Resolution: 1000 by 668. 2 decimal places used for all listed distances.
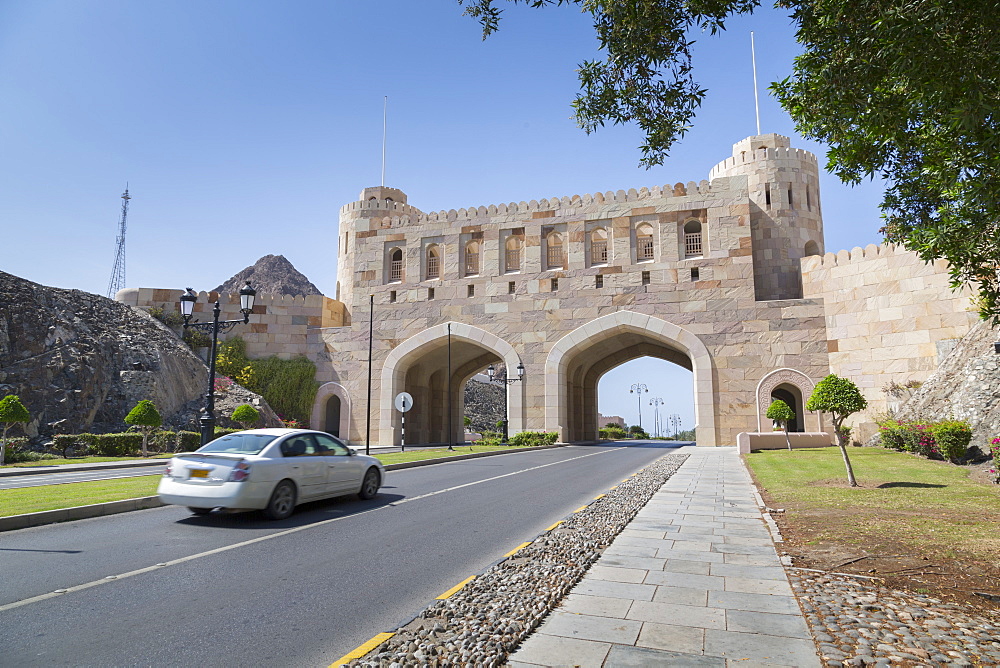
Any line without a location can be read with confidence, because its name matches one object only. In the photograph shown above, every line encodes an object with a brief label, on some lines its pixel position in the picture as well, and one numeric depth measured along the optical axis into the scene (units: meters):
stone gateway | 27.34
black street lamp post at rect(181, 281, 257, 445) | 14.97
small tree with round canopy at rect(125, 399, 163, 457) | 21.53
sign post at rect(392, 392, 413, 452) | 24.47
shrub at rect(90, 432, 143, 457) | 21.30
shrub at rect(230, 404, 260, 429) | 25.92
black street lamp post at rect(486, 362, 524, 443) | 32.62
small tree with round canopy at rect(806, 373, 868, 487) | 12.70
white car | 8.30
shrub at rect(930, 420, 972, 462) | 15.03
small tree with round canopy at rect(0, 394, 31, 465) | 18.00
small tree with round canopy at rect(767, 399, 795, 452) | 23.59
